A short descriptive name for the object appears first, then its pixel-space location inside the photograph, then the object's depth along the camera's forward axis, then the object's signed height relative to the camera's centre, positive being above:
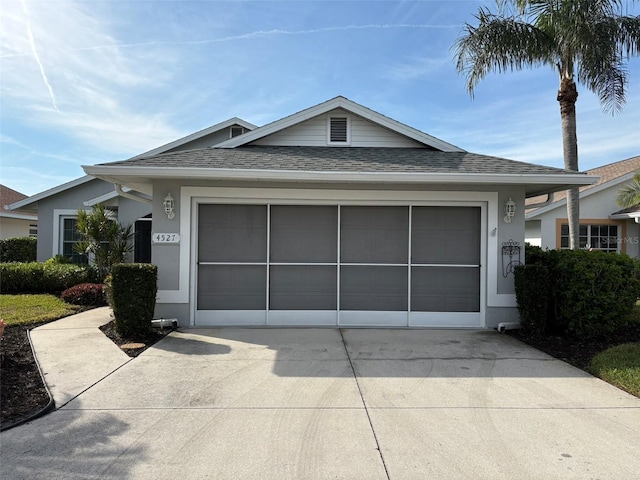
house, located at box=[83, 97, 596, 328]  7.96 +0.10
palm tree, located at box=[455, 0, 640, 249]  11.16 +5.71
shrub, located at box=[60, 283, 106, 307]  10.66 -1.11
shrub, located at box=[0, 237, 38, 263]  17.42 +0.02
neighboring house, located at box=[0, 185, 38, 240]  19.78 +1.46
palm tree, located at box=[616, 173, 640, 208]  13.45 +1.96
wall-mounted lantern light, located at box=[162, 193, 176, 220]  7.79 +0.83
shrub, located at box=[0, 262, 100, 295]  12.20 -0.76
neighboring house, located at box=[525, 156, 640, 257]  15.27 +1.15
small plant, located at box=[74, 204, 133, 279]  11.89 +0.33
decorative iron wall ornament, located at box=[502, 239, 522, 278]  8.12 -0.03
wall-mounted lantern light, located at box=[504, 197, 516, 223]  8.04 +0.83
